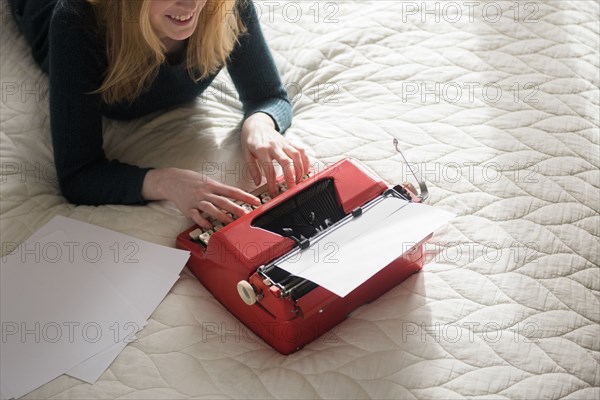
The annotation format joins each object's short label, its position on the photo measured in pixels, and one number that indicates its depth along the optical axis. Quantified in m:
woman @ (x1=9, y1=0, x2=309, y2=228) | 1.29
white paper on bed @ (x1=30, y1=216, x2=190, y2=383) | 1.22
